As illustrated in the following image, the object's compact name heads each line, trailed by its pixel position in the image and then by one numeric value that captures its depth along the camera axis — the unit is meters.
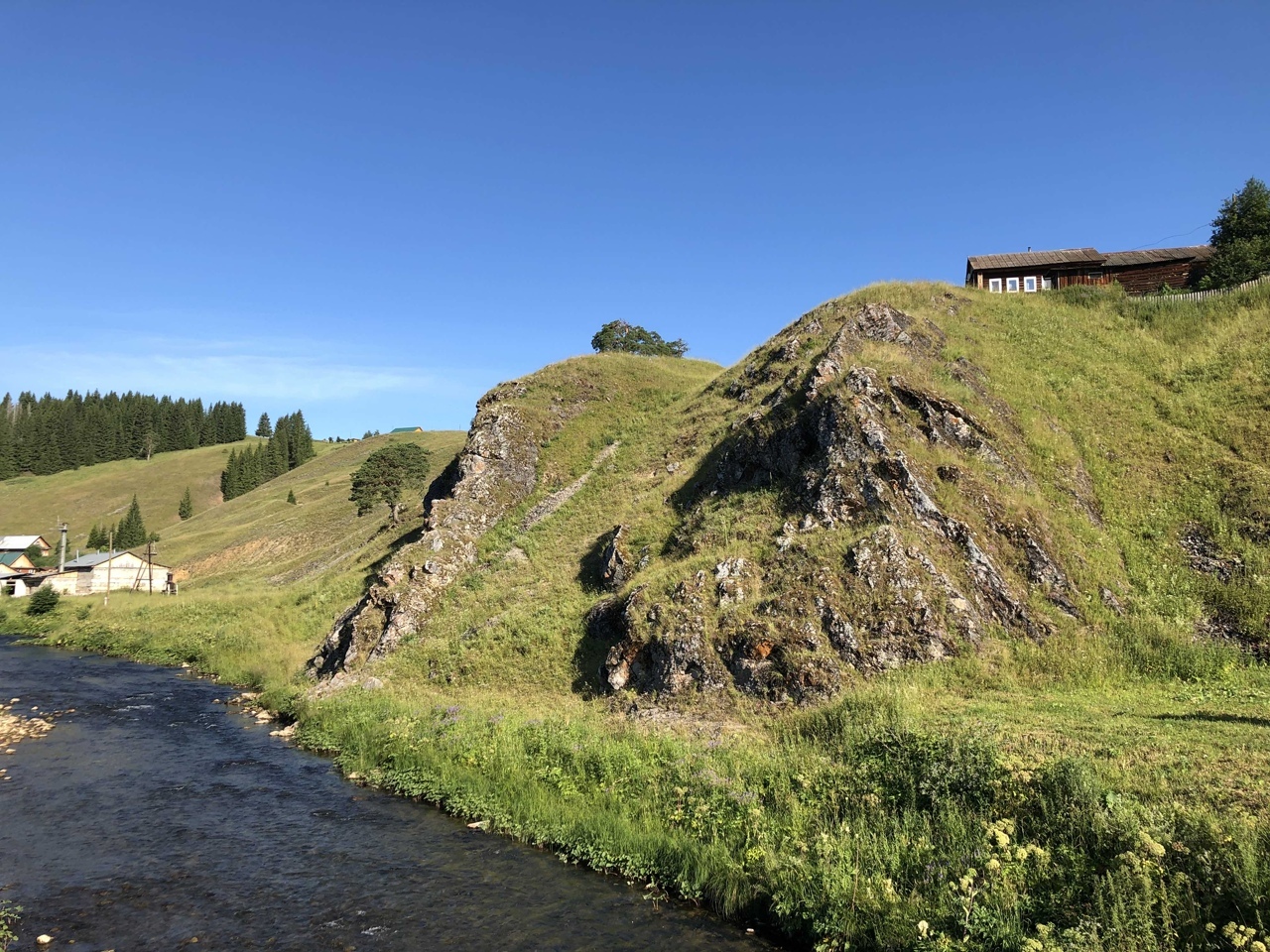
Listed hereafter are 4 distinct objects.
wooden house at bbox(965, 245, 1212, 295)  55.72
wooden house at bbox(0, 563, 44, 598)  86.31
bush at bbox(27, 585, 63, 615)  68.88
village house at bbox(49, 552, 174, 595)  85.94
